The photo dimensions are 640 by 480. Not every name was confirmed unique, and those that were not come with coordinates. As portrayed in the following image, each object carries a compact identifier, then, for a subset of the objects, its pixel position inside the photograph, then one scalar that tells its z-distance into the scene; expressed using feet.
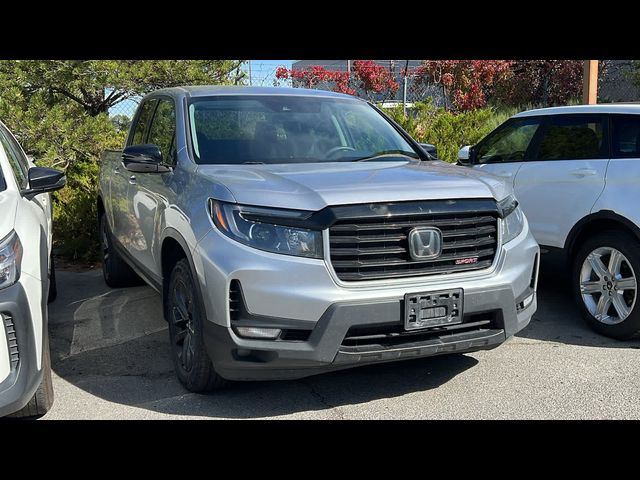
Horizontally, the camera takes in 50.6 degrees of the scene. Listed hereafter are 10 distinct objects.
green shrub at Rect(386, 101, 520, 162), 31.63
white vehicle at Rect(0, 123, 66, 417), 10.30
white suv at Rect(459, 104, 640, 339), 16.15
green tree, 26.94
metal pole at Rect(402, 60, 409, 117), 35.47
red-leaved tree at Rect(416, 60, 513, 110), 44.96
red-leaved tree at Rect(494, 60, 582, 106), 48.47
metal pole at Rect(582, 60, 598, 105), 30.27
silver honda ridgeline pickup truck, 11.28
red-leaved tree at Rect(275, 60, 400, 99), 42.98
